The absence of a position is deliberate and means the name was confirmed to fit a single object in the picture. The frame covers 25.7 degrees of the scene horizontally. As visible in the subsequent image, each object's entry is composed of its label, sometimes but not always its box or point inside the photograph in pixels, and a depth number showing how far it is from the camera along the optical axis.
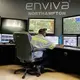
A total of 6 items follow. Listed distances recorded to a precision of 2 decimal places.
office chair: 3.71
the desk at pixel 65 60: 4.05
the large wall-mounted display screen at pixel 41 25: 4.76
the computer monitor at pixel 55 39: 4.66
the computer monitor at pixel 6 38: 4.87
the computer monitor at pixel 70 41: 4.00
